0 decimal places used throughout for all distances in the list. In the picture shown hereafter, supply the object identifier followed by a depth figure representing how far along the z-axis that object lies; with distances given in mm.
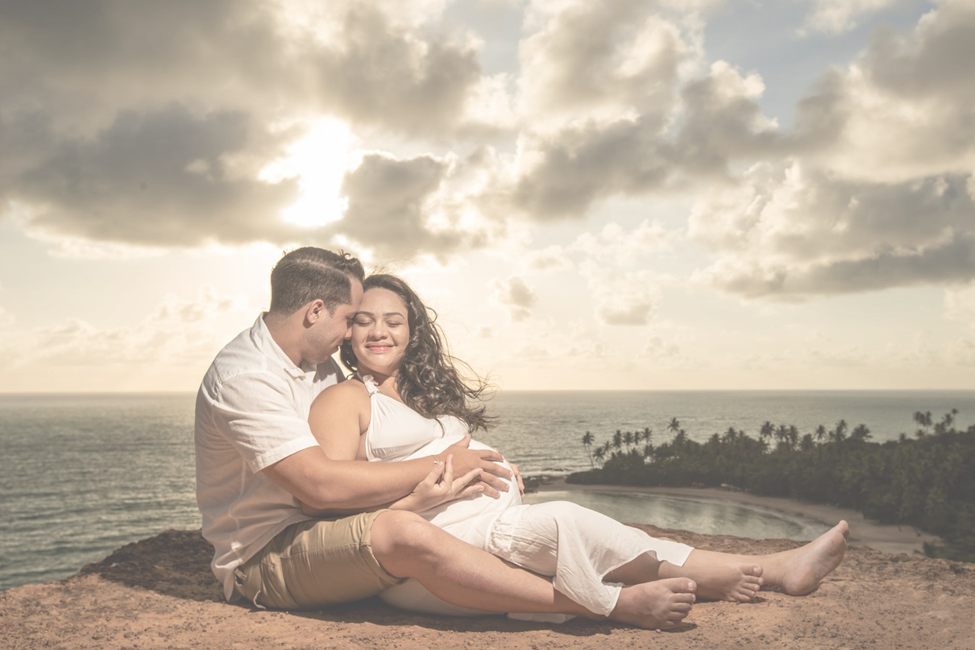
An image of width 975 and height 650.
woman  3873
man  3760
